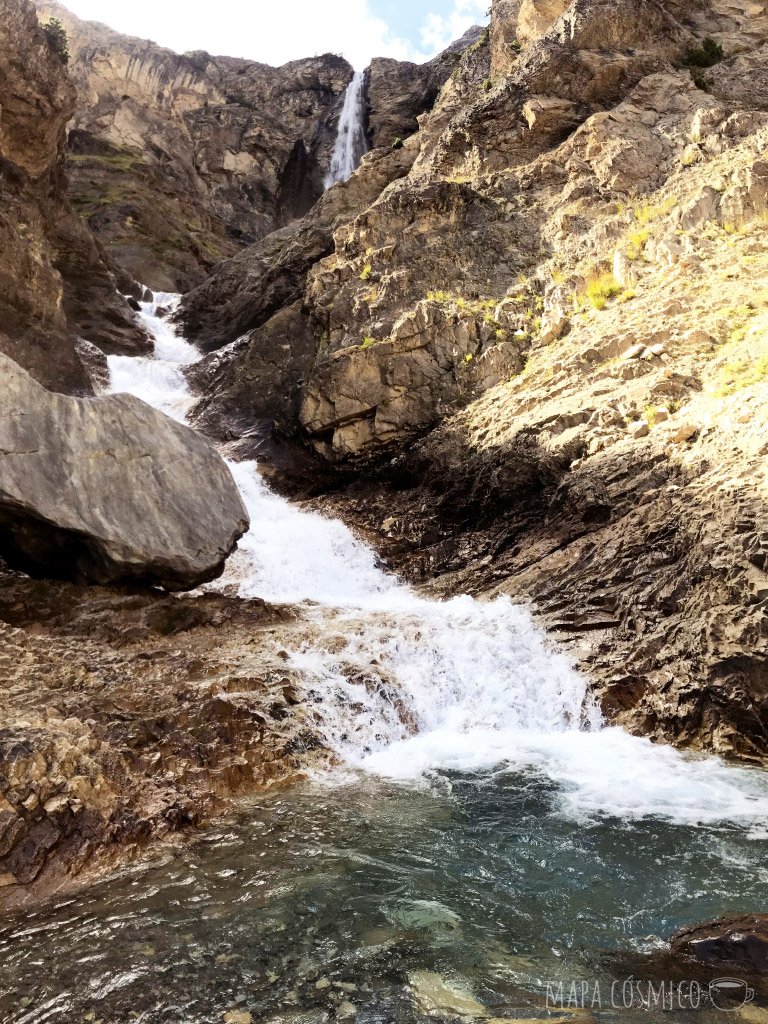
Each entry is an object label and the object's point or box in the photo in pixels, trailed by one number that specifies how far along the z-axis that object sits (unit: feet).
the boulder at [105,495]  34.86
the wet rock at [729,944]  13.29
